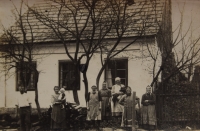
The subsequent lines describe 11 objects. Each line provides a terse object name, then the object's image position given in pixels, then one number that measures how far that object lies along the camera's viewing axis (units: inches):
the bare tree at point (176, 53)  360.2
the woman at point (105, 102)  352.5
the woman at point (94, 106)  344.5
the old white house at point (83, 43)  368.2
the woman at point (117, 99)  352.0
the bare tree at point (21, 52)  378.9
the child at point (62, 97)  339.9
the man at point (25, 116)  338.6
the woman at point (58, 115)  337.4
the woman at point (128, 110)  334.0
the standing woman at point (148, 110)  334.0
